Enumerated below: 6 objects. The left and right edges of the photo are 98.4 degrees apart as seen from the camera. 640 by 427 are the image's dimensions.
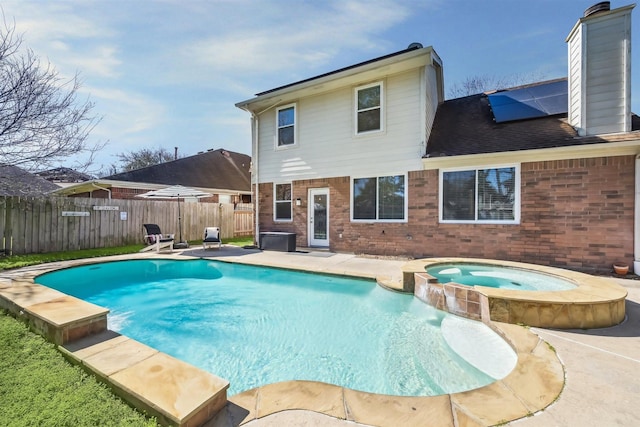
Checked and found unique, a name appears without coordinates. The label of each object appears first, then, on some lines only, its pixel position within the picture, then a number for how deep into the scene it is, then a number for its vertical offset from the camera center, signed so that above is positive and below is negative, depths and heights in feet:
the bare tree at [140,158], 105.50 +22.16
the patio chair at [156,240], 32.93 -3.20
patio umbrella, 35.11 +2.77
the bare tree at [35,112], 27.37 +10.75
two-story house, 21.31 +5.16
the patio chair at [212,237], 34.53 -2.87
